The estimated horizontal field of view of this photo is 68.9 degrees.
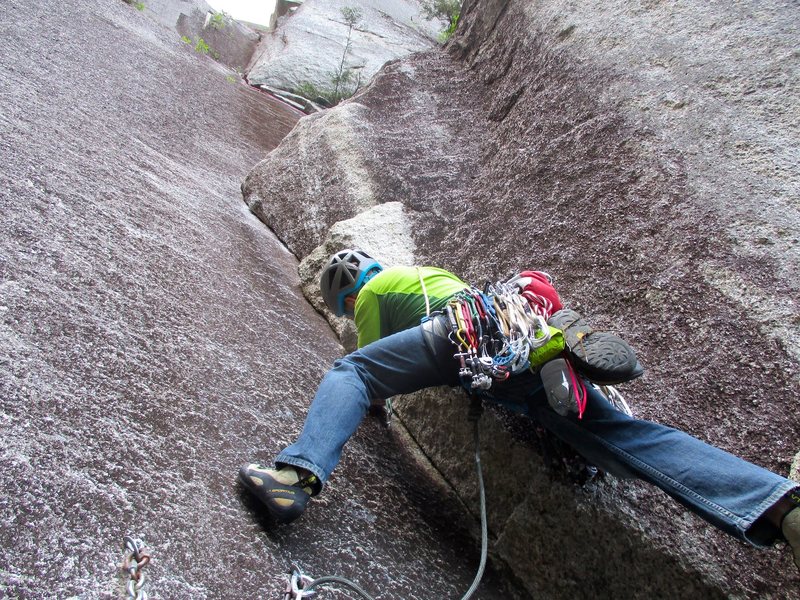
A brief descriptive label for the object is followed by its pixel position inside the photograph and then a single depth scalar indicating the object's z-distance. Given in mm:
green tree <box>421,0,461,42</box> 13070
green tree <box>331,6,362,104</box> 12219
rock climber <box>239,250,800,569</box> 1776
